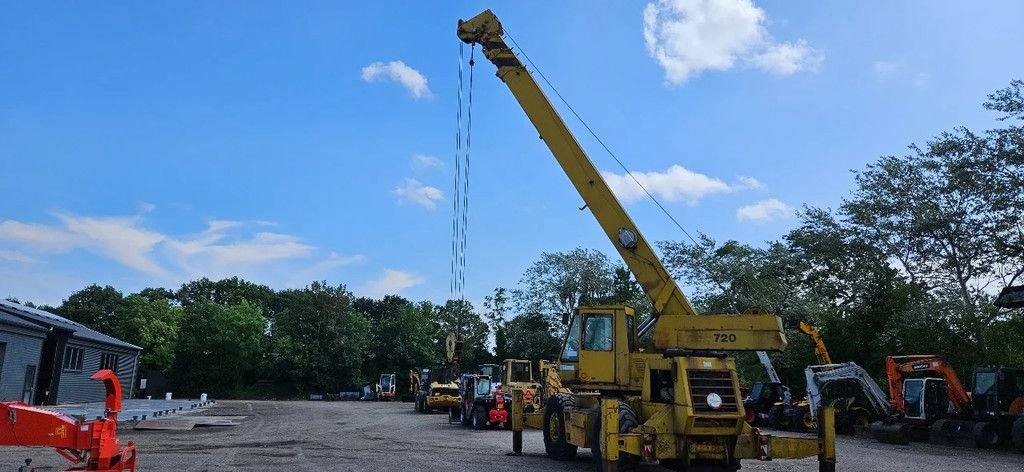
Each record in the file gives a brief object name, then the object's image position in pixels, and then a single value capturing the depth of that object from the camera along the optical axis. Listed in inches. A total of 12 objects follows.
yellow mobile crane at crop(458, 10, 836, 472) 396.5
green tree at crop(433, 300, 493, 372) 2559.1
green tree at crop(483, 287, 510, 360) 2561.5
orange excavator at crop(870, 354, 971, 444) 856.3
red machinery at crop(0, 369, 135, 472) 227.0
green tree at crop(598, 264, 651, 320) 2080.5
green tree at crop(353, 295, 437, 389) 2539.4
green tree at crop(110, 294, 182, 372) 2438.5
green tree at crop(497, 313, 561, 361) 2142.0
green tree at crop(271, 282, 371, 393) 2452.0
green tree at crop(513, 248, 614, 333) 2194.9
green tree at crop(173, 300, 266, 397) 2383.1
